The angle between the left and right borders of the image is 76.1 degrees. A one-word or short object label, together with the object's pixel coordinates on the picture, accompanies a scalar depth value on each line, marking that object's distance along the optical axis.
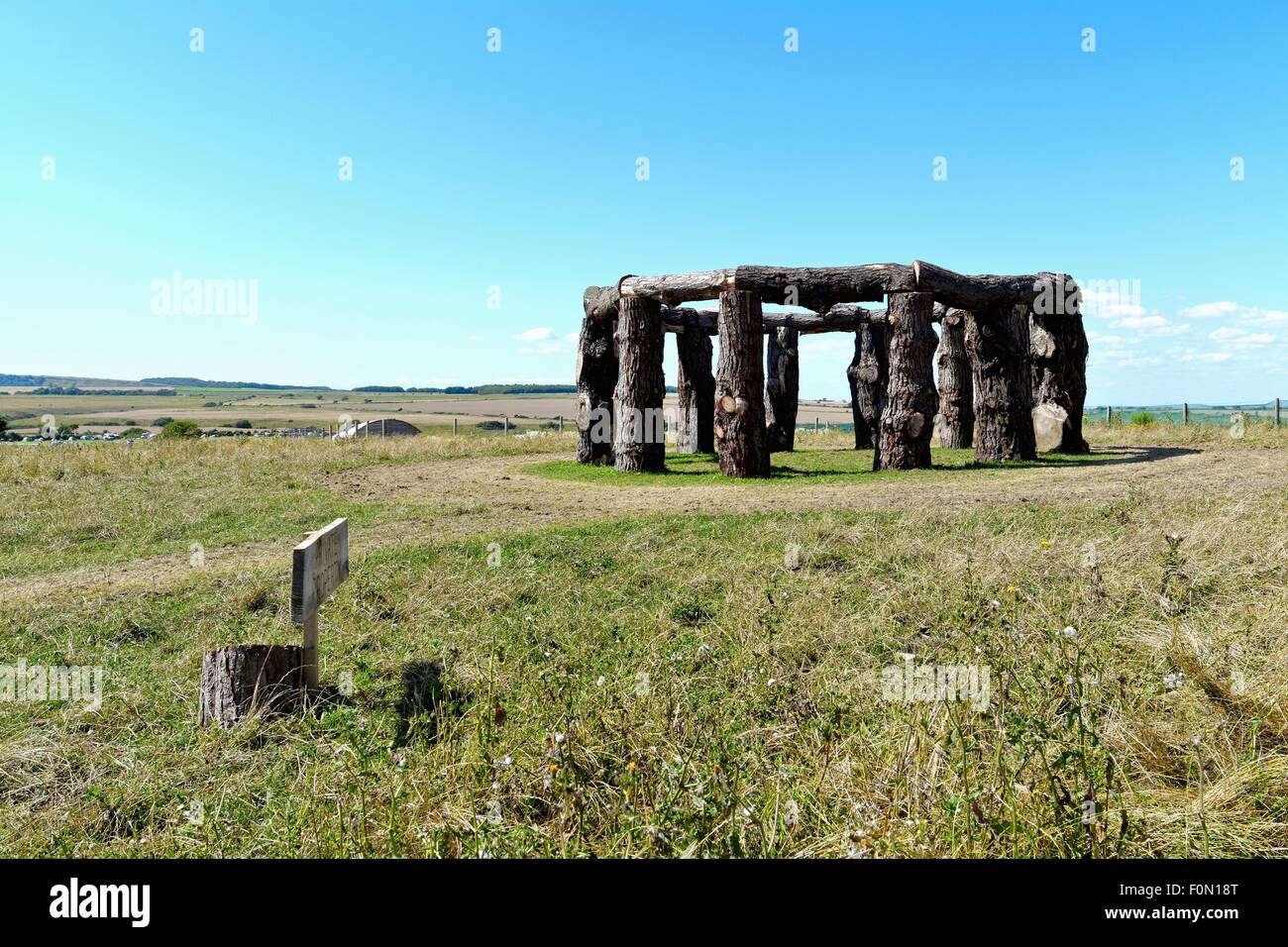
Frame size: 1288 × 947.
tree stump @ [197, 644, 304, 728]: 4.46
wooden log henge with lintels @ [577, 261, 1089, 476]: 14.88
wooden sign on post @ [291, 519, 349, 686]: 4.48
